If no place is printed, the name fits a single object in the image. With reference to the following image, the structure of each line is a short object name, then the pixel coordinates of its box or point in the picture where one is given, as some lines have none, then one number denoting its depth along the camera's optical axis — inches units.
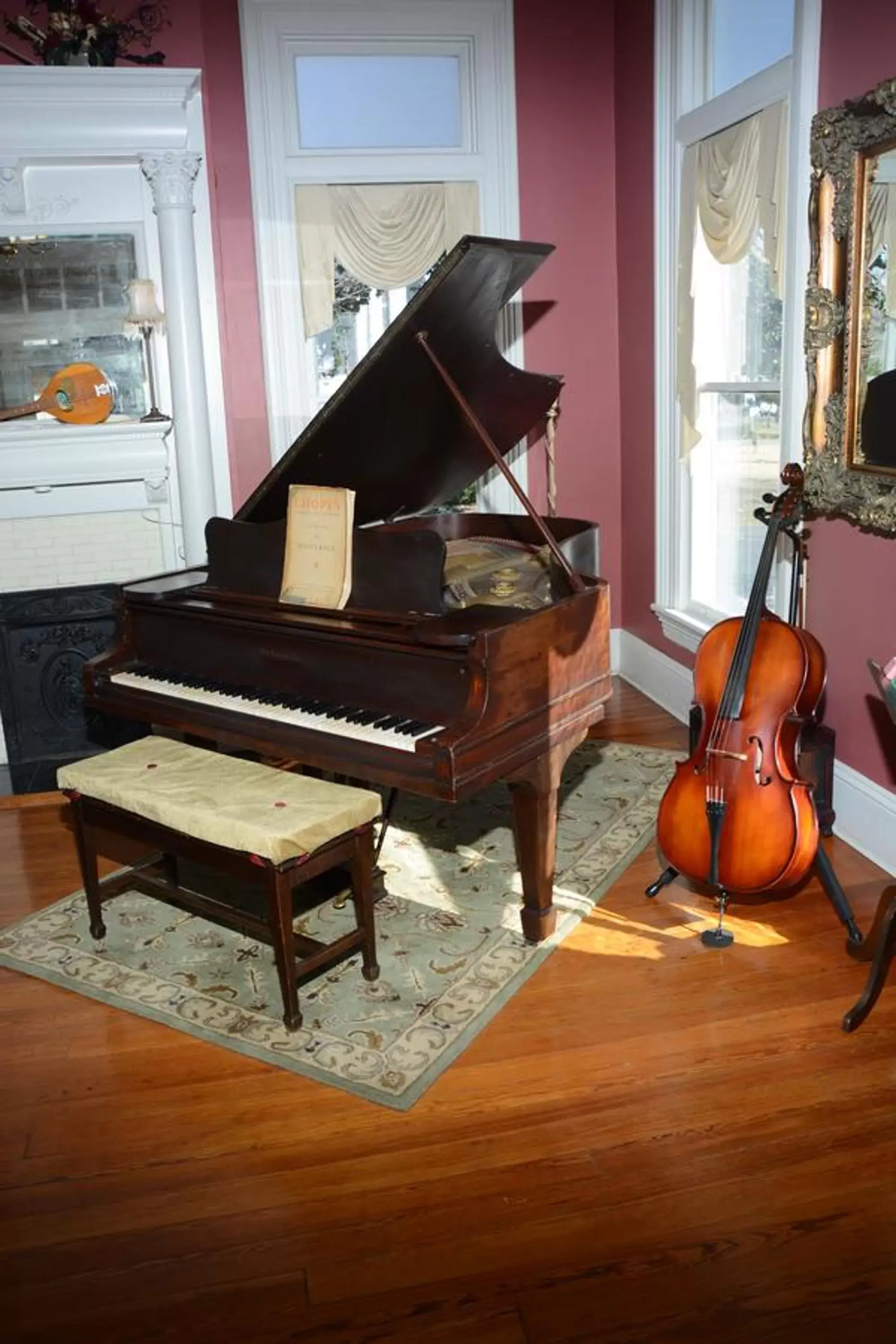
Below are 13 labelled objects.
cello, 115.3
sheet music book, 120.6
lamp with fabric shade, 187.2
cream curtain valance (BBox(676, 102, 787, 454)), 153.1
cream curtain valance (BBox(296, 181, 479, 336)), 201.0
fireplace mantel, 177.3
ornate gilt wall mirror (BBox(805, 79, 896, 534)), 129.3
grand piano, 109.8
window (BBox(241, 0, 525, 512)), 195.5
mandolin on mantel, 190.7
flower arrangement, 178.4
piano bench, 105.8
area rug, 107.7
